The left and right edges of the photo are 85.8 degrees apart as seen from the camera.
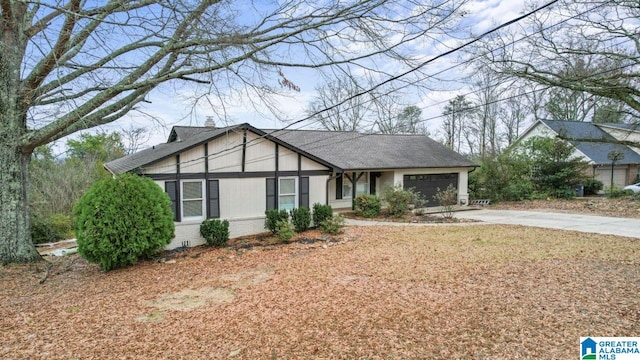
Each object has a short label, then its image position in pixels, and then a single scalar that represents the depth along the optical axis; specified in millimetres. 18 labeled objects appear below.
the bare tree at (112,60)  6191
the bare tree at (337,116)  24412
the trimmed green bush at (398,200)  15859
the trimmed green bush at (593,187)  23844
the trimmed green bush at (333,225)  11719
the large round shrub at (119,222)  7887
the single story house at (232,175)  10641
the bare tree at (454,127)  33219
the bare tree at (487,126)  30969
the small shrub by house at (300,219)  12227
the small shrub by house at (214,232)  10516
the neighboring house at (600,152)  25609
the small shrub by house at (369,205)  15922
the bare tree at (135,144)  23234
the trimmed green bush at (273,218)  11727
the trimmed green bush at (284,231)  10867
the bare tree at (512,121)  31662
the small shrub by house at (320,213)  12578
